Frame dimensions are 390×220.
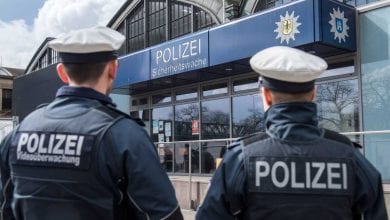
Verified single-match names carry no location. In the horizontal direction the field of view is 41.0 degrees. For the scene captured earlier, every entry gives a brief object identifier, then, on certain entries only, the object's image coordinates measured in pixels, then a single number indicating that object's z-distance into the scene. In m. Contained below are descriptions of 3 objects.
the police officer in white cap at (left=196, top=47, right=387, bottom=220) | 2.33
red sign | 15.06
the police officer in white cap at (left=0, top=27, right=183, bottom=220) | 2.29
